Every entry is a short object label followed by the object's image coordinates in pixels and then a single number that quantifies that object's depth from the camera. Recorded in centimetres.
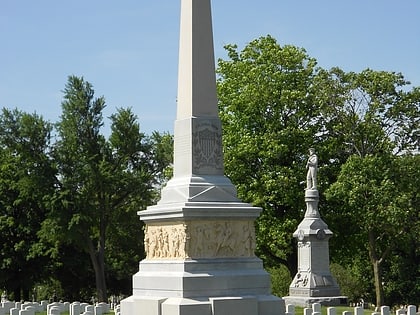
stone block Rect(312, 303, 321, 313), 2128
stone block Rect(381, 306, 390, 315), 2053
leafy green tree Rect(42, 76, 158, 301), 3797
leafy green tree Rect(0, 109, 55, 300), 3872
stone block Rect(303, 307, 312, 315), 2035
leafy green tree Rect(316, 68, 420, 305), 3073
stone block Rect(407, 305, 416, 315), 2082
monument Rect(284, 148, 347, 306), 2683
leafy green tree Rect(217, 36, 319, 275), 3181
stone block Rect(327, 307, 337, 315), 1953
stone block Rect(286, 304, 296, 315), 2140
